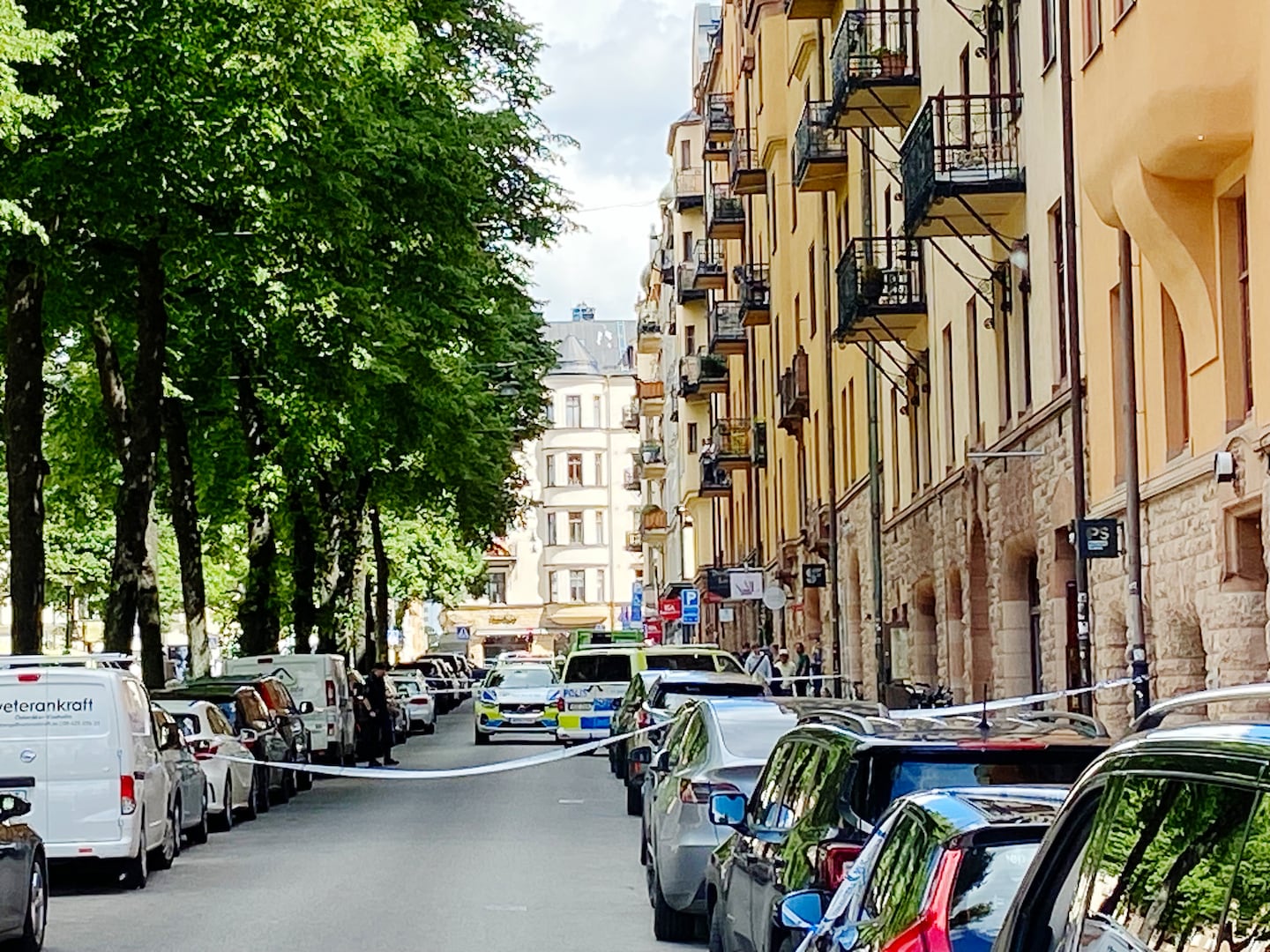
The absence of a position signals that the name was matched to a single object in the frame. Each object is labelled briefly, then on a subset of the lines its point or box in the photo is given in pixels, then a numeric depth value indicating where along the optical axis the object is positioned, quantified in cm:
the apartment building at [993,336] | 1845
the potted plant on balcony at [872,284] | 3419
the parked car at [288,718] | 3259
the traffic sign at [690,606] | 6825
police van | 4094
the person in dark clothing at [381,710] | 4259
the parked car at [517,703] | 4719
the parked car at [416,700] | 5706
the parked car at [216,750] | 2512
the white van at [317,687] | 3838
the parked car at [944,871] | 636
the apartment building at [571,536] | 13750
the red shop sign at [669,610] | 7994
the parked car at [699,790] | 1466
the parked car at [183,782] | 2170
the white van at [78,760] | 1892
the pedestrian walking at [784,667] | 4202
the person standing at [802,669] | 4053
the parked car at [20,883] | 1386
